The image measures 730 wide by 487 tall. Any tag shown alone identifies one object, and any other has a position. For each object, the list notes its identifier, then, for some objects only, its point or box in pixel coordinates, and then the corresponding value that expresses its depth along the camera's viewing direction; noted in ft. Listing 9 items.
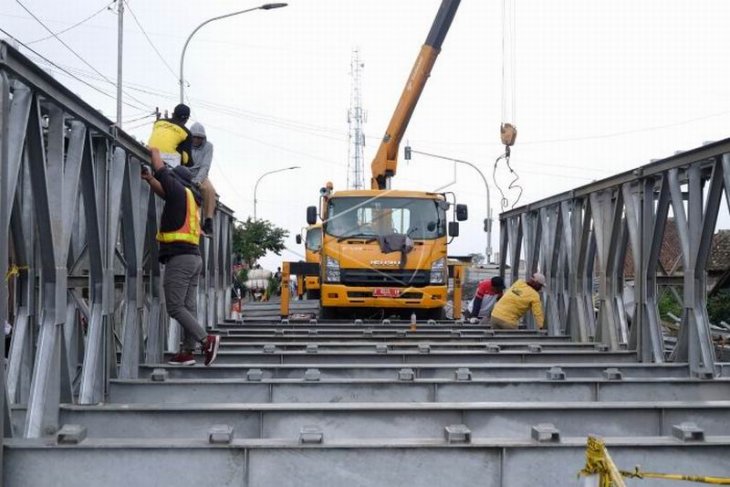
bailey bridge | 11.53
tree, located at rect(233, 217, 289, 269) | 121.57
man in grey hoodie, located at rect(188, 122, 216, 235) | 24.56
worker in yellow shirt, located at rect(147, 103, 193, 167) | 21.89
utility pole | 72.28
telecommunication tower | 179.11
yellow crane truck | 42.91
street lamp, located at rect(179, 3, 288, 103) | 61.46
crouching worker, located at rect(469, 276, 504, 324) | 42.08
